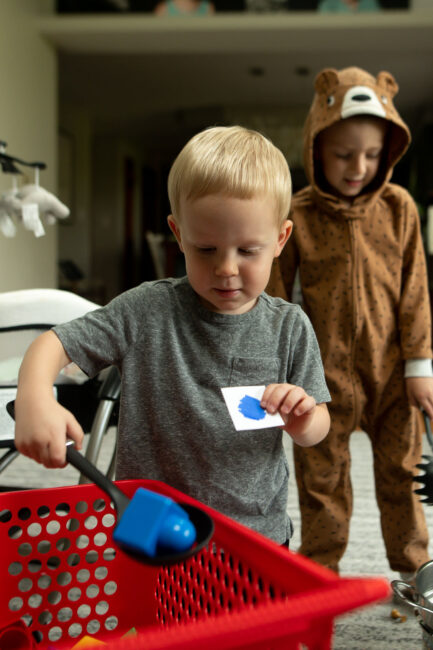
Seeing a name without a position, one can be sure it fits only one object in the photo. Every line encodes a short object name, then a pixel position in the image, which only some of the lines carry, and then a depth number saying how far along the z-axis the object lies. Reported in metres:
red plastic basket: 0.35
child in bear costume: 1.16
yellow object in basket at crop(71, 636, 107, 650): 0.59
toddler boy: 0.65
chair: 1.09
